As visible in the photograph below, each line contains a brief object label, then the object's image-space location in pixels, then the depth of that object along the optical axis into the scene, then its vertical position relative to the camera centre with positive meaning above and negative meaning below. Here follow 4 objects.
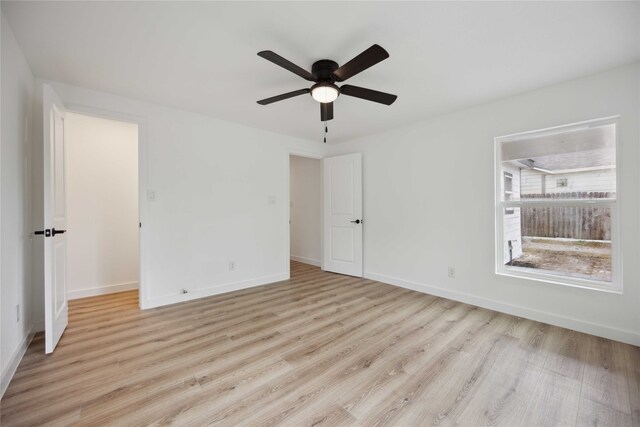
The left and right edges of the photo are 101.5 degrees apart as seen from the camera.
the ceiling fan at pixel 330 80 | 1.74 +0.99
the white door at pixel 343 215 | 4.33 -0.05
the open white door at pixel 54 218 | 2.03 -0.04
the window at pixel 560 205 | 2.41 +0.06
